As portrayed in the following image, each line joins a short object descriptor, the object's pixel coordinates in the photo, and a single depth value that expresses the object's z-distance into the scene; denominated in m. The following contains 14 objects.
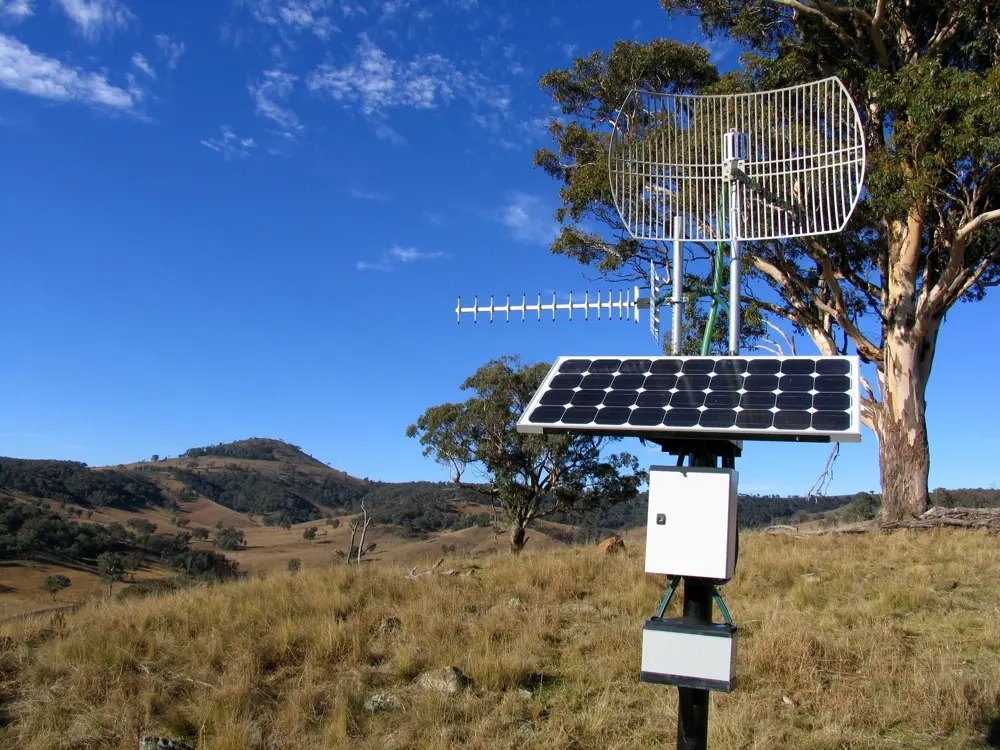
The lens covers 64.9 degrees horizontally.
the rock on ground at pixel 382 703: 6.18
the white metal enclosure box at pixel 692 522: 3.86
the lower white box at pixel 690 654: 3.78
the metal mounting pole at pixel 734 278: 5.09
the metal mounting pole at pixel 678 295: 5.60
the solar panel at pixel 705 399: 3.73
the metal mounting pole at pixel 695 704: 4.04
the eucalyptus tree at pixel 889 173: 14.56
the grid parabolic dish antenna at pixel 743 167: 6.25
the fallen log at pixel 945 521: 14.59
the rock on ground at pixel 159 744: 5.42
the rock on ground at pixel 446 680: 6.44
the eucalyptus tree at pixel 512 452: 27.53
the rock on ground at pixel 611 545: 13.16
